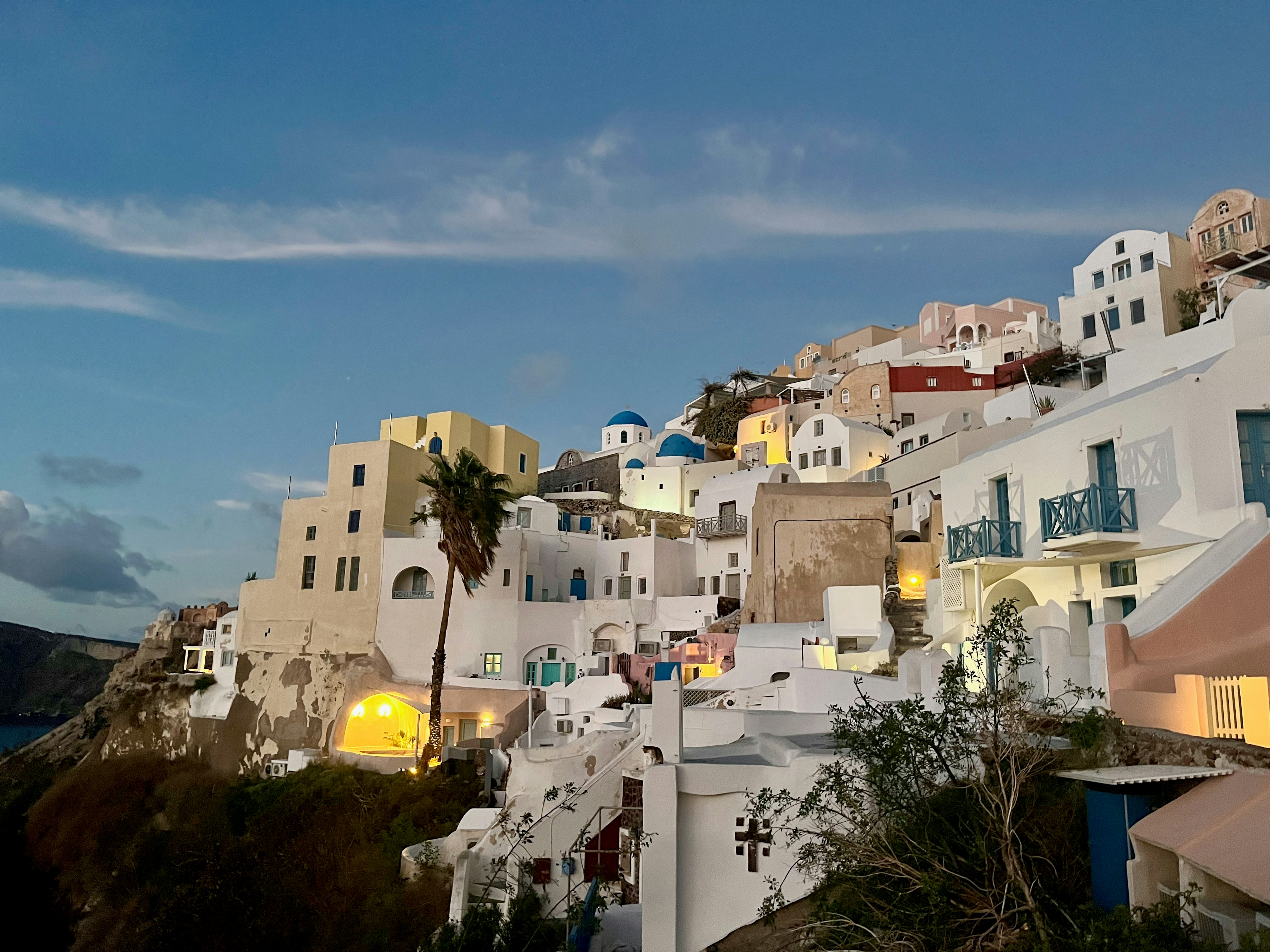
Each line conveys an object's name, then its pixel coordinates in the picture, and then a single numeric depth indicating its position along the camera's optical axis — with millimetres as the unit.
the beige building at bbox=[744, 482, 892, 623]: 28109
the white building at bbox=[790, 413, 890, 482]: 45719
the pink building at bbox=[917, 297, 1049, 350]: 65125
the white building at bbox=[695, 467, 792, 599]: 41125
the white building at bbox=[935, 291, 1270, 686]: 14133
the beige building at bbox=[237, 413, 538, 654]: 38250
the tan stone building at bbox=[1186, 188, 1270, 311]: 43438
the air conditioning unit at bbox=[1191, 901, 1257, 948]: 7512
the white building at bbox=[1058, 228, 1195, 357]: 42875
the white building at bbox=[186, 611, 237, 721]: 41188
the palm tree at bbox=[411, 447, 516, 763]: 31203
